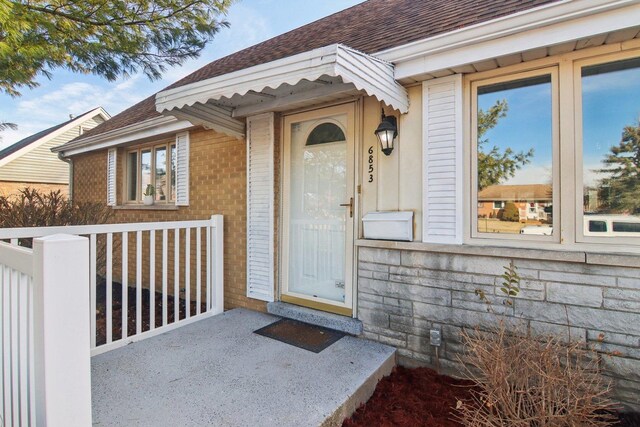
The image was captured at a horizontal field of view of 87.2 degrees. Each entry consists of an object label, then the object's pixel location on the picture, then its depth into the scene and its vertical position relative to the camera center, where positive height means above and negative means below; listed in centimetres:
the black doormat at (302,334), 328 -127
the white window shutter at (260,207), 425 +9
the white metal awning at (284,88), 264 +123
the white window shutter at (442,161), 298 +47
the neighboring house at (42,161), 1568 +258
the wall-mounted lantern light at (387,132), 329 +80
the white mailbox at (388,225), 318 -12
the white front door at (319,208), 374 +6
